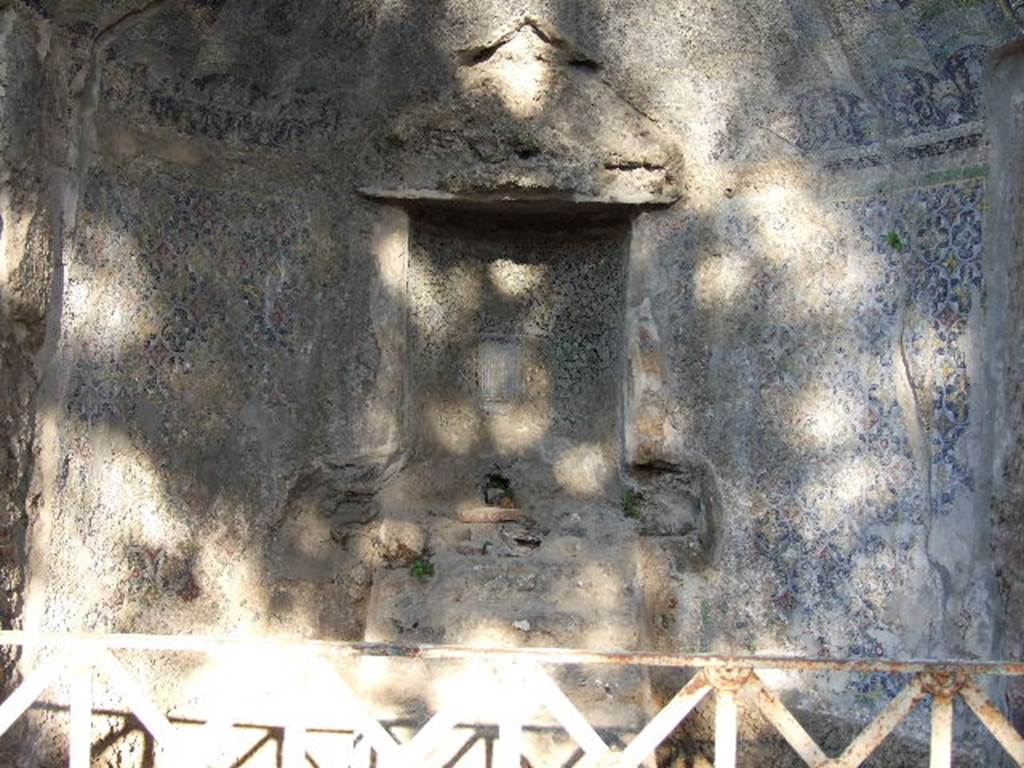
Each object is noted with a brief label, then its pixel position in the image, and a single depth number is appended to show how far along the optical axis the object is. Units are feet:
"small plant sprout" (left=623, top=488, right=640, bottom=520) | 15.99
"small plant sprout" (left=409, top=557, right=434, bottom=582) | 15.51
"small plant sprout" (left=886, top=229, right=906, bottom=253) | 13.20
